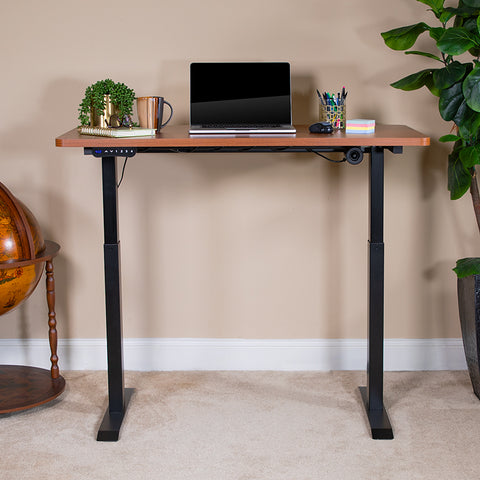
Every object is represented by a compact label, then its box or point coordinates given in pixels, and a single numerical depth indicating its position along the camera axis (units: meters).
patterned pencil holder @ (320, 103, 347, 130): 2.73
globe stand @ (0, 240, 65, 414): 2.79
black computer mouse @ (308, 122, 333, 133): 2.56
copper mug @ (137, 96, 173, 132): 2.65
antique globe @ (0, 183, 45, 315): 2.68
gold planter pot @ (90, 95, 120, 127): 2.64
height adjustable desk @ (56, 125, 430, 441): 2.41
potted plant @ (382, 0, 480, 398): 2.56
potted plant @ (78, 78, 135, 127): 2.64
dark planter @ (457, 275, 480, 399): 2.81
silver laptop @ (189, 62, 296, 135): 2.71
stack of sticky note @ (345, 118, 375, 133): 2.56
